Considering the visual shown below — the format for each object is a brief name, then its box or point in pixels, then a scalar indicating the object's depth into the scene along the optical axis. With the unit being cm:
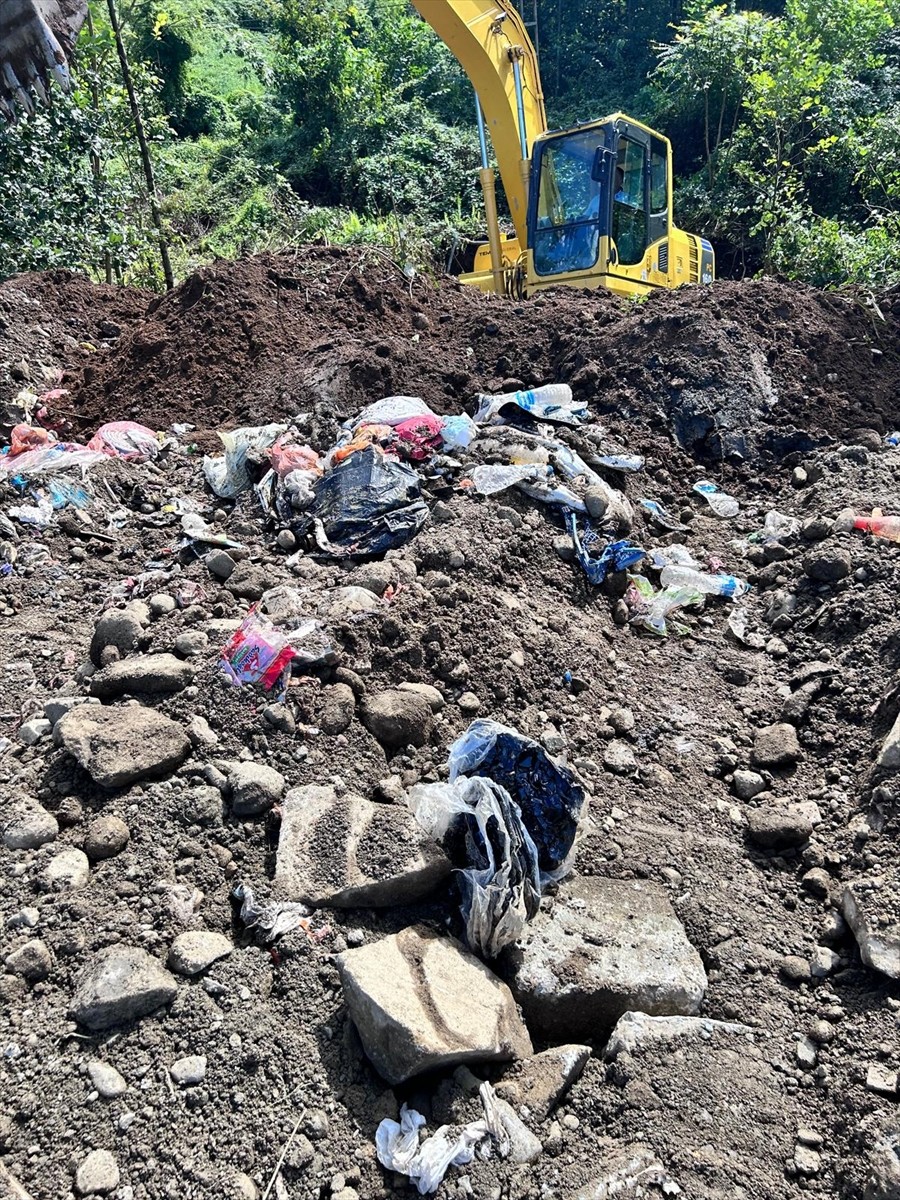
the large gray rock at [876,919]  217
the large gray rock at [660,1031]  207
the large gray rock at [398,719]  286
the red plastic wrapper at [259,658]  286
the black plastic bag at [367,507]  390
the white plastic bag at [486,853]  224
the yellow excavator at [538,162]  706
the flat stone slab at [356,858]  233
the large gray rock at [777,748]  306
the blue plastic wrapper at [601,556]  397
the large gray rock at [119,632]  310
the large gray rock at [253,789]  254
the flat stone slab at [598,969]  221
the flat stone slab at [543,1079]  196
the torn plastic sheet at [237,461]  461
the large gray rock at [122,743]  256
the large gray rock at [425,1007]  194
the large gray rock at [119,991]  202
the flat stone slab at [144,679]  288
